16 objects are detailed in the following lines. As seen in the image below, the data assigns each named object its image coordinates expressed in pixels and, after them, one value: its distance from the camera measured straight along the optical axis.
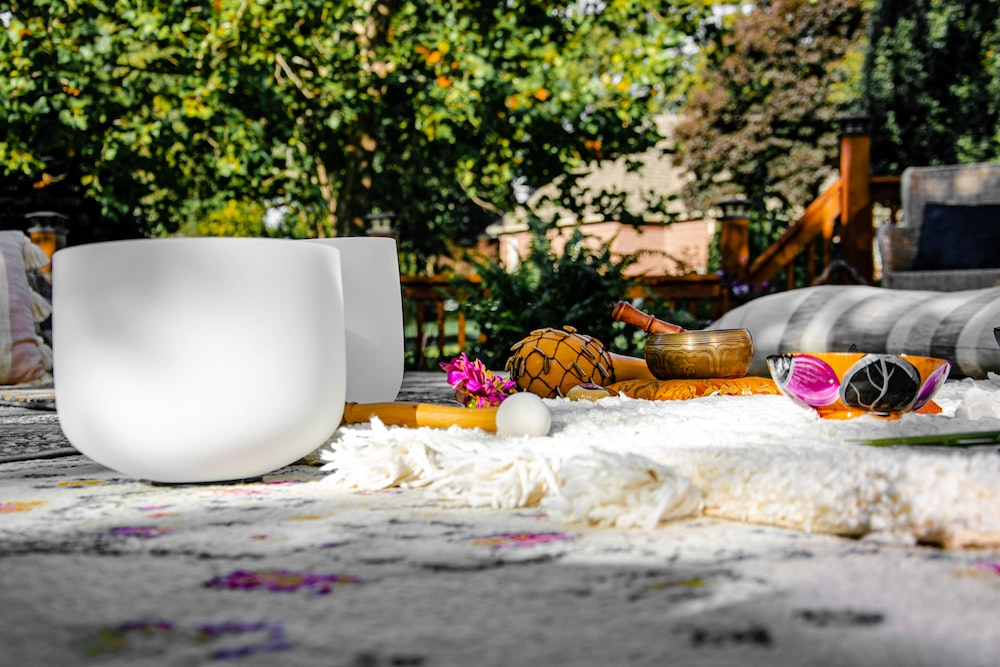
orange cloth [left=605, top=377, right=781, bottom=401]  2.01
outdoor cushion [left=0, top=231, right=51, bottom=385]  3.25
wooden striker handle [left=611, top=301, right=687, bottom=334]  2.07
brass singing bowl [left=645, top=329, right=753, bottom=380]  1.96
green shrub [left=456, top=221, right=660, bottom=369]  3.89
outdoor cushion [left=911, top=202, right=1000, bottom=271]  4.36
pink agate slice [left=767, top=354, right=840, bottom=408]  1.48
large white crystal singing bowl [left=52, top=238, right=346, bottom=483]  1.06
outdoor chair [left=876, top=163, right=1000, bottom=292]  4.30
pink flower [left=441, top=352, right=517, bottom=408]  1.76
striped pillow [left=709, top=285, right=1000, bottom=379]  2.60
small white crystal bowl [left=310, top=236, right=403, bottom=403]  1.64
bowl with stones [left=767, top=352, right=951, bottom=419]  1.40
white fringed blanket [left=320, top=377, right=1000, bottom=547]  0.84
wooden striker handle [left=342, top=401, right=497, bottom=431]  1.50
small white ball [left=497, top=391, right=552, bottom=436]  1.42
